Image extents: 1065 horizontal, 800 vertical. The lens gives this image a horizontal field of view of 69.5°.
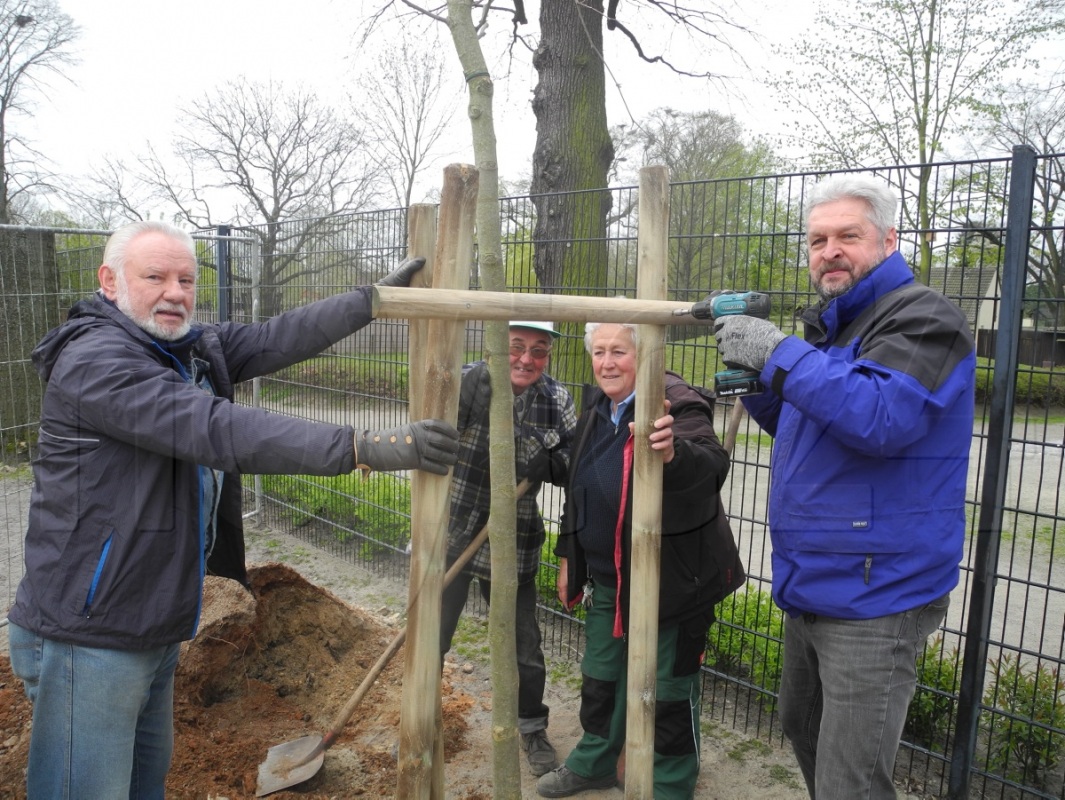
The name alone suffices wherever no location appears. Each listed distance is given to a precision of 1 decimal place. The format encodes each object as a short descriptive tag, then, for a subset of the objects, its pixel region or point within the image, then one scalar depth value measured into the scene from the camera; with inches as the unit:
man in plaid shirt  114.3
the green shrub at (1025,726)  116.6
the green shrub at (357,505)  194.9
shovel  112.5
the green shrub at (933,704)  126.0
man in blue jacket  73.5
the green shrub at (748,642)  142.9
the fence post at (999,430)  109.7
